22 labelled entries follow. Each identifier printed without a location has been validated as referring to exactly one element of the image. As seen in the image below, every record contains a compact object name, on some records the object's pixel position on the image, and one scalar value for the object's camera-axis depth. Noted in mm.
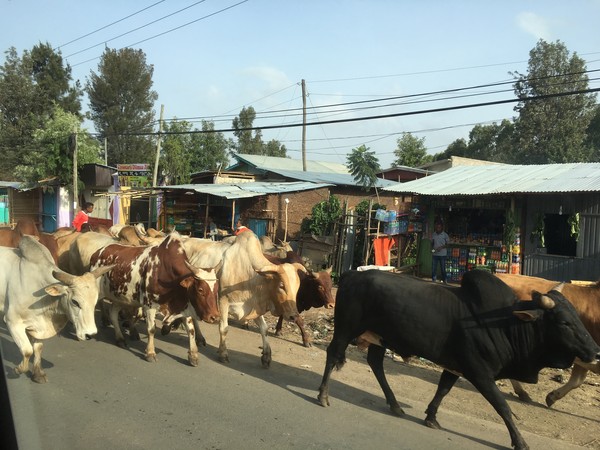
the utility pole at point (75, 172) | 22734
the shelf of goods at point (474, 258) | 13392
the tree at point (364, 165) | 19344
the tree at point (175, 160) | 28945
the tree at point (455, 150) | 41625
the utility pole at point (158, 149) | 27506
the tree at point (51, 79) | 34750
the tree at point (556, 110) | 32594
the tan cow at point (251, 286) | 6531
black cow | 4340
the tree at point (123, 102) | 44156
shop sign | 26906
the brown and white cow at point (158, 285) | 6577
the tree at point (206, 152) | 40375
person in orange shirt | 12436
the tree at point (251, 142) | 45906
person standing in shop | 13742
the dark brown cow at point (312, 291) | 7797
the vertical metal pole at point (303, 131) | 28453
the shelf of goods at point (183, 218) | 20531
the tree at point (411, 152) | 35781
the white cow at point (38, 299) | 5484
